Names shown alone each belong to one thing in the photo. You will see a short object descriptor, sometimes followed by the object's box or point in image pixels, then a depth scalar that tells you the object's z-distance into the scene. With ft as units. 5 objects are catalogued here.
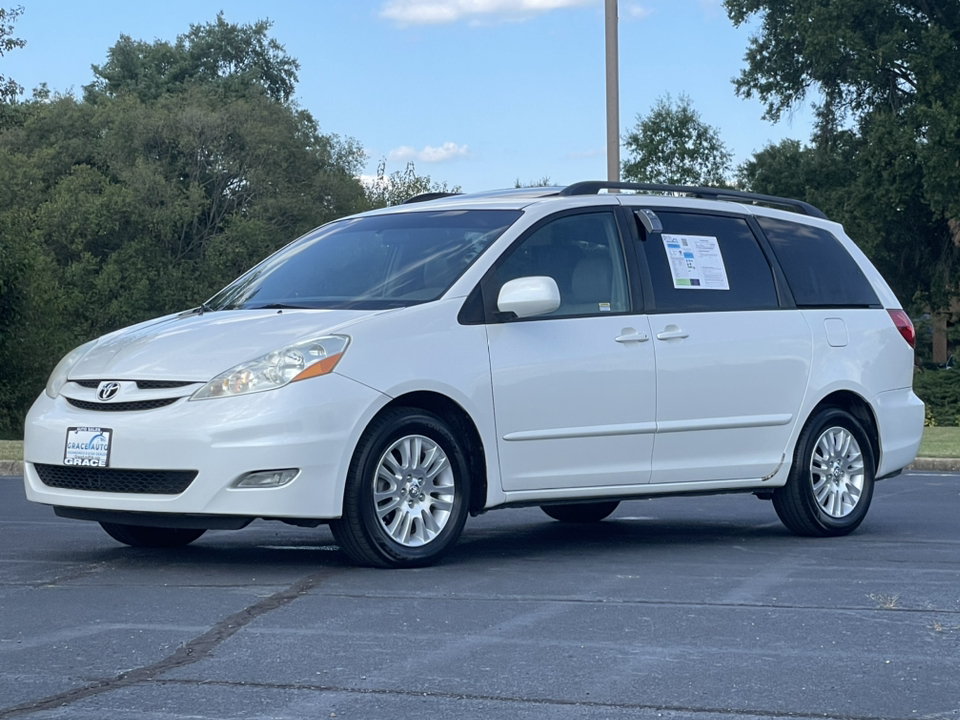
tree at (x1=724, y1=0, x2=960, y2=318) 123.95
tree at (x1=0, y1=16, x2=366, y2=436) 197.98
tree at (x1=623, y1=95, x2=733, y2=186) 176.04
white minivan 22.13
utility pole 57.82
